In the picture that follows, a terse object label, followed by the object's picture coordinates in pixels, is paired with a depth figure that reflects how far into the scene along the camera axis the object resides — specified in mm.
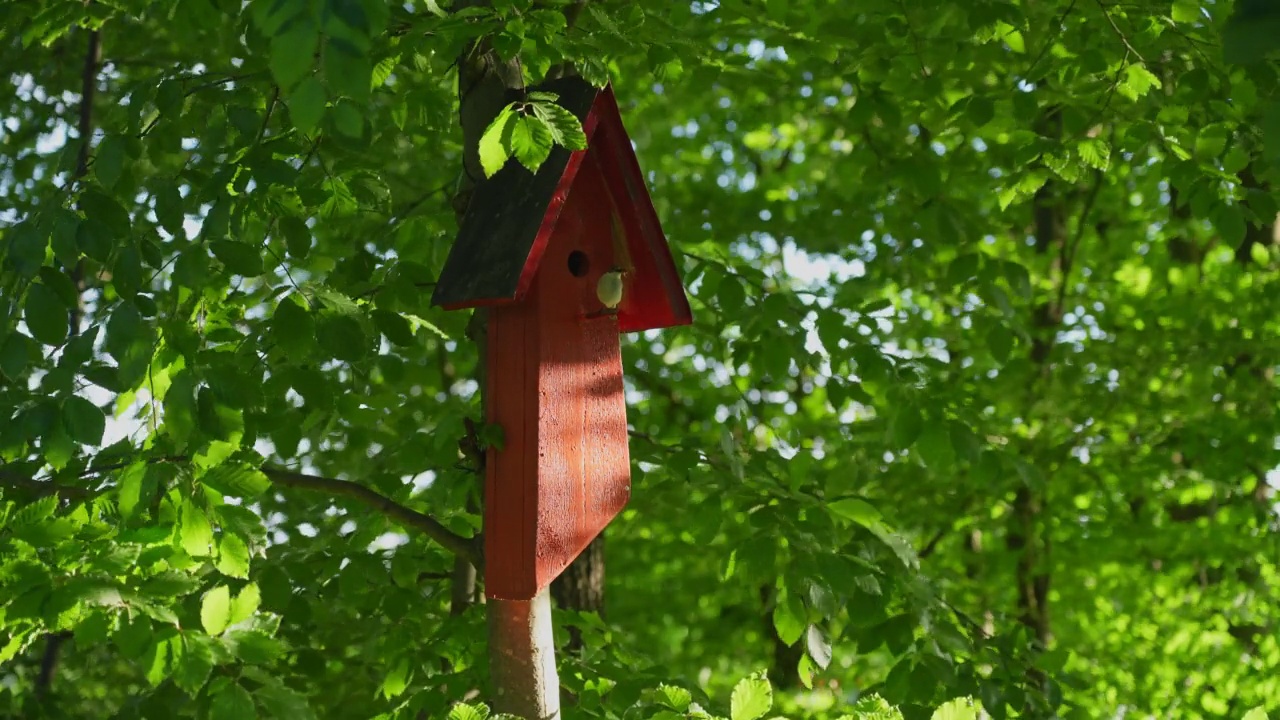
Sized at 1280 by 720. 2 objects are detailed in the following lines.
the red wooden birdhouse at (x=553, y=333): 4023
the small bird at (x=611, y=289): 4270
